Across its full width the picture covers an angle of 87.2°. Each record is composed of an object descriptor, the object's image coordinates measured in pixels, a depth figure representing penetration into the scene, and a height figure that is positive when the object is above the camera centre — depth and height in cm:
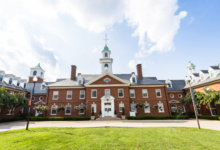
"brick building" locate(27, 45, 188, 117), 2509 +131
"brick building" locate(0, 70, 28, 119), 2439 +413
